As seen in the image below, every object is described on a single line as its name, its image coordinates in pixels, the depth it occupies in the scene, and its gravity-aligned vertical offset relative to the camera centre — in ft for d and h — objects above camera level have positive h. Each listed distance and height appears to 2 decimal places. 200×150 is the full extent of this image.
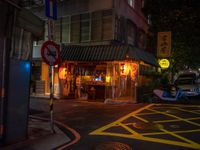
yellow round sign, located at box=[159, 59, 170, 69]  71.05 +5.67
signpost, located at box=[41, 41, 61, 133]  25.00 +2.71
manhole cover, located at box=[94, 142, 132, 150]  22.34 -5.94
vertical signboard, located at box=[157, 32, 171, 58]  67.00 +10.39
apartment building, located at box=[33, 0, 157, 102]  58.08 +6.43
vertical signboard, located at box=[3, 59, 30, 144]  21.91 -2.06
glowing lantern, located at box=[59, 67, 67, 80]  64.08 +2.16
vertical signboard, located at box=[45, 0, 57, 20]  25.81 +7.67
